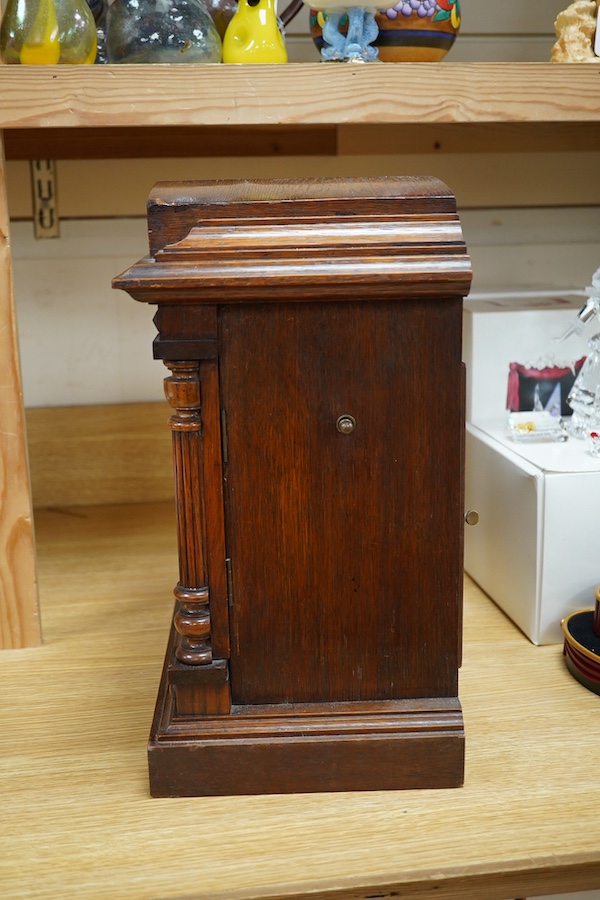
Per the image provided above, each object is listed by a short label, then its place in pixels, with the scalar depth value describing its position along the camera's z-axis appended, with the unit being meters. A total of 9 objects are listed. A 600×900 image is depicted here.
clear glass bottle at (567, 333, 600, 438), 1.12
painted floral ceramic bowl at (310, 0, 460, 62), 1.03
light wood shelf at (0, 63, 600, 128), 0.90
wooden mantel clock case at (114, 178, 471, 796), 0.73
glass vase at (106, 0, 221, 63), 0.97
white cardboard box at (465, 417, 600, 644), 0.99
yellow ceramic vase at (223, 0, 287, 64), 0.99
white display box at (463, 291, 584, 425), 1.22
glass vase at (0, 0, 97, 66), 0.92
